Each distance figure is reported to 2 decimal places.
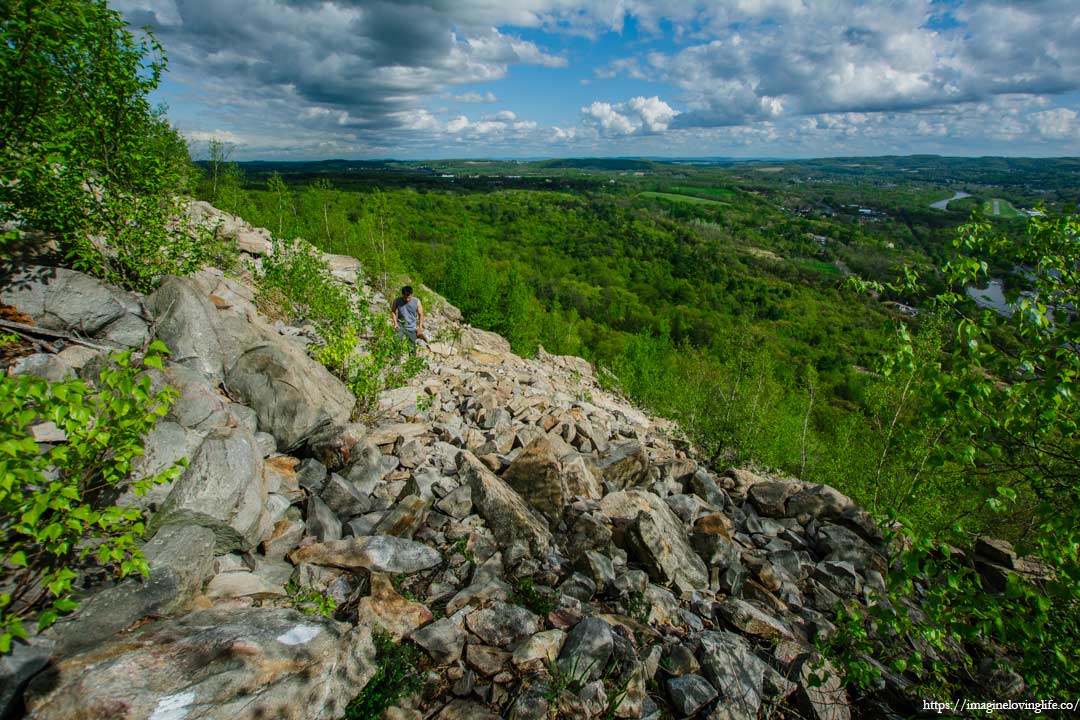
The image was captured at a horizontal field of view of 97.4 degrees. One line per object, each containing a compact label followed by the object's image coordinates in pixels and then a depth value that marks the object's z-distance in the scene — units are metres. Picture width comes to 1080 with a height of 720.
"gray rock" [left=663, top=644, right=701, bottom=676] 4.39
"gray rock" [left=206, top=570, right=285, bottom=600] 4.20
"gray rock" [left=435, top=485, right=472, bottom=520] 6.17
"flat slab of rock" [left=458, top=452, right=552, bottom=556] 5.84
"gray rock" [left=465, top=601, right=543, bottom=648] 4.37
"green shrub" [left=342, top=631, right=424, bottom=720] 3.60
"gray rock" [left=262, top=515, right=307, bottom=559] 5.11
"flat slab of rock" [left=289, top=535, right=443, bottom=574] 5.00
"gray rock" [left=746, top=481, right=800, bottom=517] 8.39
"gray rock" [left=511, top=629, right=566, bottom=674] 4.07
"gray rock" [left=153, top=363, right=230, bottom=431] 5.54
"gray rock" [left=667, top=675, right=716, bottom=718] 4.09
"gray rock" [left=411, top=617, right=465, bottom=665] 4.11
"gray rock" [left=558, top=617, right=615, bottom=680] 4.08
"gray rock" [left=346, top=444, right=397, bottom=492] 6.57
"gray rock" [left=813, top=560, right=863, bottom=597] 6.57
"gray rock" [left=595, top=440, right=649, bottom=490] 8.27
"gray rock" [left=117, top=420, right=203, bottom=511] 4.36
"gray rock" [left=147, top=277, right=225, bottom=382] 7.02
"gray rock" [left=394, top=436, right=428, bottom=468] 7.21
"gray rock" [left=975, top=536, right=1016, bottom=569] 7.25
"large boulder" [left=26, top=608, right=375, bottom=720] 2.91
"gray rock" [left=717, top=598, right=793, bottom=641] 5.12
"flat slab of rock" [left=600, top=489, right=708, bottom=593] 5.88
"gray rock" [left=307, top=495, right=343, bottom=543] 5.44
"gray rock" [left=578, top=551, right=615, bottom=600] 5.43
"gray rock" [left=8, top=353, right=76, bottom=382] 5.38
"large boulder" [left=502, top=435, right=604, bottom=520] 6.55
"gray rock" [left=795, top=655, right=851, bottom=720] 4.37
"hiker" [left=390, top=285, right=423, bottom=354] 12.76
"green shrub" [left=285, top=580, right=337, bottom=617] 4.15
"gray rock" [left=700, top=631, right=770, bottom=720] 4.18
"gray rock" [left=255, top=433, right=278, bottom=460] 6.52
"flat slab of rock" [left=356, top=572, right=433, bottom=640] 4.26
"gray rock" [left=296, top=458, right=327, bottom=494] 6.30
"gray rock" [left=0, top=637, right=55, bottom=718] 2.82
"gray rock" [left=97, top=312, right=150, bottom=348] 6.92
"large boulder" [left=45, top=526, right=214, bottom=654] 3.31
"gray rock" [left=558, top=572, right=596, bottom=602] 5.18
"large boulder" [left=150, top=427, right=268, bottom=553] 4.48
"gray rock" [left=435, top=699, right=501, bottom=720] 3.69
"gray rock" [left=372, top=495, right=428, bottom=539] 5.69
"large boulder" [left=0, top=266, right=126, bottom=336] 6.54
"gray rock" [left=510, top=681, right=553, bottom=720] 3.70
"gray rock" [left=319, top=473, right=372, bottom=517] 6.00
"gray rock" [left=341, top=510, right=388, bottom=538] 5.68
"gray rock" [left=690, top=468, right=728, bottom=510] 8.25
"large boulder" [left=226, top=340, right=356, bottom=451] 6.81
